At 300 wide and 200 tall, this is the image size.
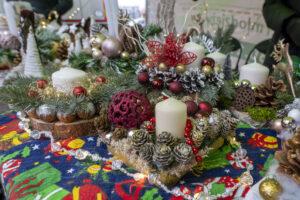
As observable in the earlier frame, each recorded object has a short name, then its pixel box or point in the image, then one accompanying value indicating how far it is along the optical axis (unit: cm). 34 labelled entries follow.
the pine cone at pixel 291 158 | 32
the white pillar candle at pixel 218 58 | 82
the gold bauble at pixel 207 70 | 72
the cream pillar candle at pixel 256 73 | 76
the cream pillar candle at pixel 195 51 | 74
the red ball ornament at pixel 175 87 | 71
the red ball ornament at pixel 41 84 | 72
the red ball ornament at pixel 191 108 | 61
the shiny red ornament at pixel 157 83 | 73
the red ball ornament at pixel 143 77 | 74
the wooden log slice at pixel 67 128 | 67
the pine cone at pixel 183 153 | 46
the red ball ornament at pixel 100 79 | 75
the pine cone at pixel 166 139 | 49
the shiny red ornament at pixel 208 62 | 73
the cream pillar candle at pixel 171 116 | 50
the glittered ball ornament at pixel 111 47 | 83
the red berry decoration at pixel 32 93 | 66
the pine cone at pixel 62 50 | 133
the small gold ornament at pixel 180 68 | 71
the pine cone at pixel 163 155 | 46
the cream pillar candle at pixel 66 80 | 68
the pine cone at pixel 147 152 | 48
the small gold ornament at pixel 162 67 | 71
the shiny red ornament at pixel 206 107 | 61
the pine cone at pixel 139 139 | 50
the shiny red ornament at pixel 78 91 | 66
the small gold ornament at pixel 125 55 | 85
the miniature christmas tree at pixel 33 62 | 90
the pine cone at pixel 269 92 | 72
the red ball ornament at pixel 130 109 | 56
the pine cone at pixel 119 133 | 58
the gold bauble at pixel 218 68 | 75
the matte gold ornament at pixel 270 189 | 35
